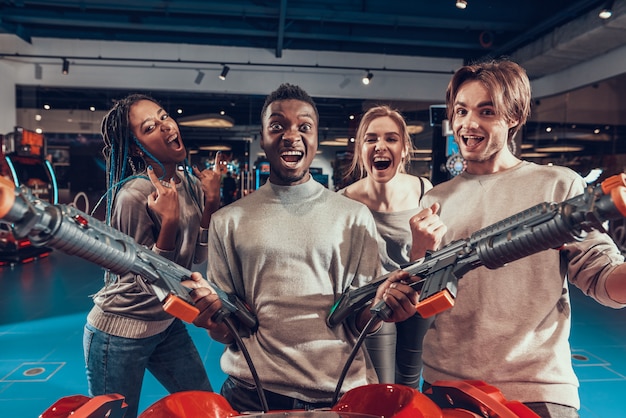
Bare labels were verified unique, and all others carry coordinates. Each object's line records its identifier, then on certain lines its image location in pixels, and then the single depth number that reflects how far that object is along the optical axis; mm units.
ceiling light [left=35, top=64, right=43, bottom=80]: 8468
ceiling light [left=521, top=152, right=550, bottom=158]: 8500
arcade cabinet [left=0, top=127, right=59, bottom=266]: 6414
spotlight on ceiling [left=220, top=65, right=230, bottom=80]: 8264
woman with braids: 1436
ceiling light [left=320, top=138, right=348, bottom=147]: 9383
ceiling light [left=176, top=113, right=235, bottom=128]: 9188
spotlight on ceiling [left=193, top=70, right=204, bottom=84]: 8633
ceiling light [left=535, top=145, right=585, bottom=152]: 7965
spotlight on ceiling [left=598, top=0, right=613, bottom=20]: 5348
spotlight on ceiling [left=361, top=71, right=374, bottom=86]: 8289
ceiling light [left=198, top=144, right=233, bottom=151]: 9117
